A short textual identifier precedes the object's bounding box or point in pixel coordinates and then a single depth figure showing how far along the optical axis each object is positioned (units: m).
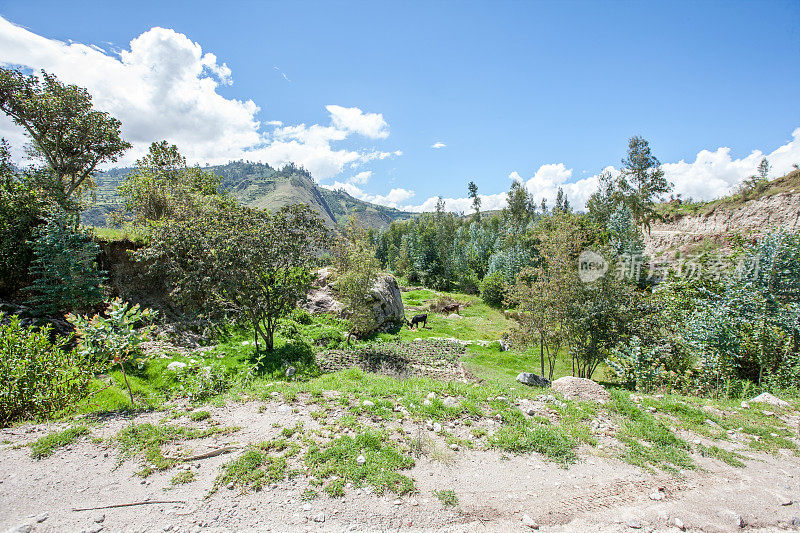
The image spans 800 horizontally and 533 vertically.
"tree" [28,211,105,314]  11.11
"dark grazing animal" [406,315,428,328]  22.71
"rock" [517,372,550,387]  11.35
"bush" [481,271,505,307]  39.09
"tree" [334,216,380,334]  16.61
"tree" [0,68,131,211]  14.51
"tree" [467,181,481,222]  81.81
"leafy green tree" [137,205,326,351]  12.10
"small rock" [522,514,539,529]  4.23
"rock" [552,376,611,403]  8.81
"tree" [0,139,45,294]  12.12
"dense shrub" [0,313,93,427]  6.09
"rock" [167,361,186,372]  9.92
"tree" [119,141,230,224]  18.75
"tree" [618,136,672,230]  41.03
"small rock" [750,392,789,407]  8.40
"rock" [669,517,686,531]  4.33
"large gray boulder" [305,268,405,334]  19.94
